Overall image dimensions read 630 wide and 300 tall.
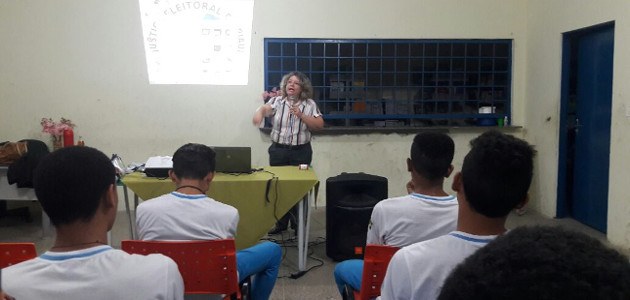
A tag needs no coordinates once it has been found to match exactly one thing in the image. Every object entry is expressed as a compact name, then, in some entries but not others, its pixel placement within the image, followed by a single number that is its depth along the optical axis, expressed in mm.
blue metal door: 4586
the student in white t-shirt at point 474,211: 1325
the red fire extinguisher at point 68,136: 5324
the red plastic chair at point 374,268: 1883
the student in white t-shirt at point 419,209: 2145
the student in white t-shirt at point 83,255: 1202
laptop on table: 3861
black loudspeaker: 3885
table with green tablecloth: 3625
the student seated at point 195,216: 2234
